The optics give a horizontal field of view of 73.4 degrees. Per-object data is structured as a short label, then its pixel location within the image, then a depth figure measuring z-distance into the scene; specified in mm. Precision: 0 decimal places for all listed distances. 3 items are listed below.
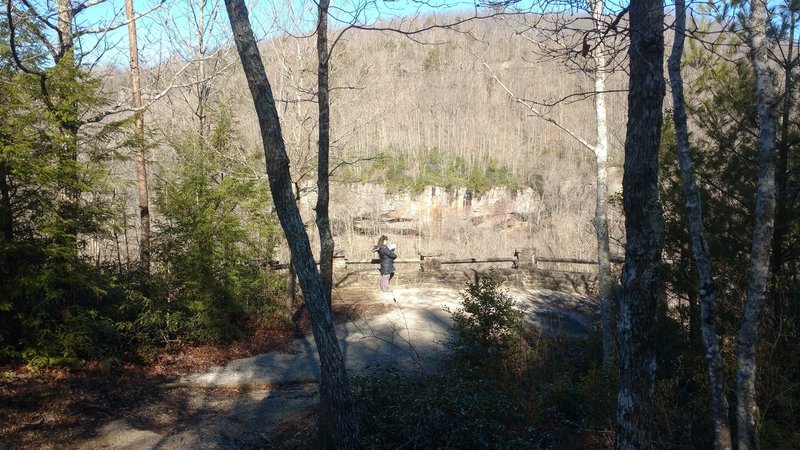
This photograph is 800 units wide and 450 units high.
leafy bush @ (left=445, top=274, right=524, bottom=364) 9094
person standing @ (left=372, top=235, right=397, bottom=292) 14719
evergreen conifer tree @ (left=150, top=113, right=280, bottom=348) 10828
